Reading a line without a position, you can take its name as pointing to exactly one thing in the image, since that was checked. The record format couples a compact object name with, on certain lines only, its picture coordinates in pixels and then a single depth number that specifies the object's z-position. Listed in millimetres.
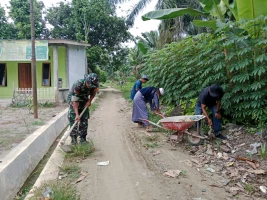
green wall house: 14581
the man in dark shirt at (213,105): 5843
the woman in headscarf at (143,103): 7588
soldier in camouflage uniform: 5164
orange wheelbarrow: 5652
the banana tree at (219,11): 5945
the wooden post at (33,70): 9148
